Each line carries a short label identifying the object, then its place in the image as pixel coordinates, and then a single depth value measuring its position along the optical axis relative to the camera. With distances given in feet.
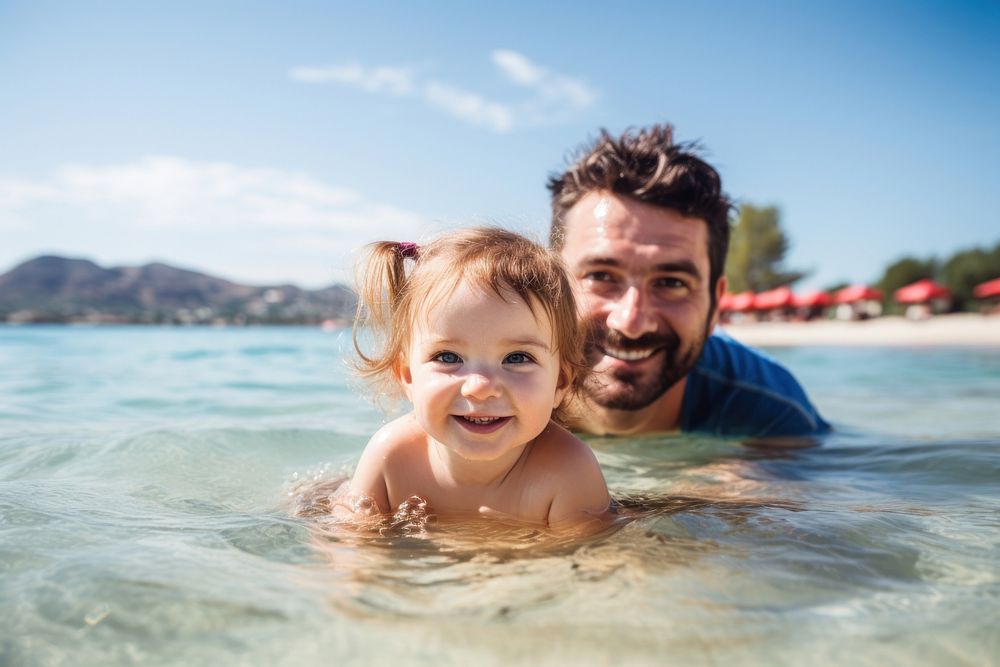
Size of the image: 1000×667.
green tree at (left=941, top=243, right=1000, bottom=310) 141.08
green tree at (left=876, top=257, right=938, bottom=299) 158.71
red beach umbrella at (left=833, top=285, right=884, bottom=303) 123.75
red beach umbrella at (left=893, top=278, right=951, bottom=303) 111.41
